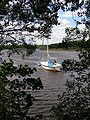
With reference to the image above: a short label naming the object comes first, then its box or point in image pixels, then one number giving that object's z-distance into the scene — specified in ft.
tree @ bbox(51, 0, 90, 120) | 13.46
